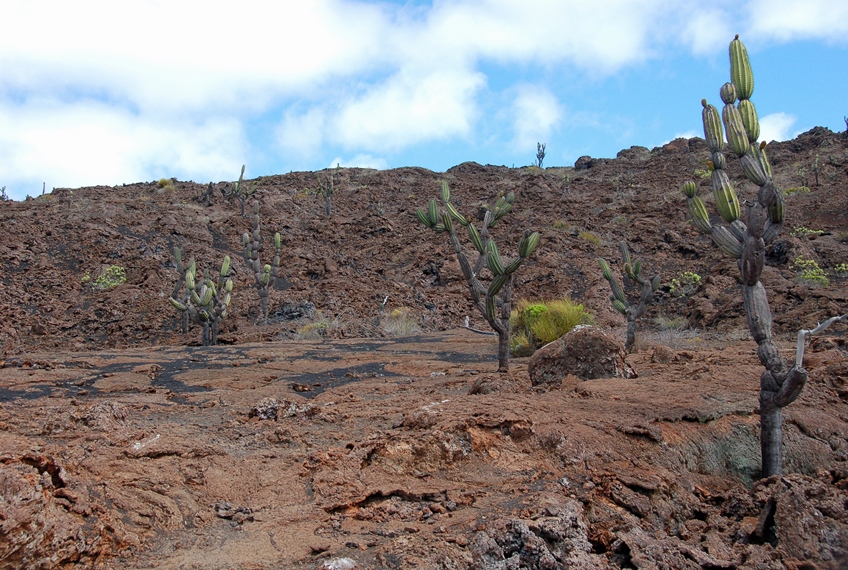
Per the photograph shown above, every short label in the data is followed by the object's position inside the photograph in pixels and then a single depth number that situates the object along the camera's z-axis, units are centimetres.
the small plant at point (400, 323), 1725
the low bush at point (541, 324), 1191
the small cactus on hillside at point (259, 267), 1820
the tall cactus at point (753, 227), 437
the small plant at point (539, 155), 4272
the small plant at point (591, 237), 2489
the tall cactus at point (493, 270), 948
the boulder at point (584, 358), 702
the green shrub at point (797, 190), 2665
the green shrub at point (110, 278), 1969
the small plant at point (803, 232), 2172
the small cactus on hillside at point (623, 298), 1105
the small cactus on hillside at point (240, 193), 2784
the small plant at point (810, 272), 1686
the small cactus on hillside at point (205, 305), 1523
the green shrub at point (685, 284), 1947
